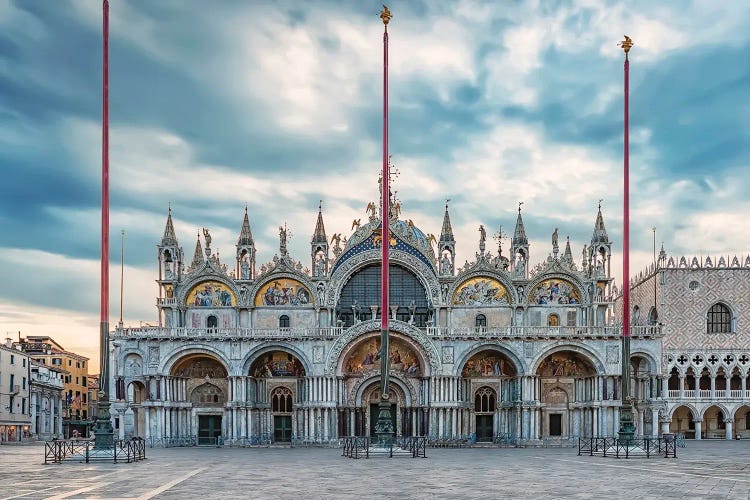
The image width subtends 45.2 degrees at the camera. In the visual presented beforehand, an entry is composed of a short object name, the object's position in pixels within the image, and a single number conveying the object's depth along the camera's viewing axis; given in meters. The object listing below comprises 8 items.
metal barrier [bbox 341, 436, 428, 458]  43.56
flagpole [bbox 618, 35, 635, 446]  44.97
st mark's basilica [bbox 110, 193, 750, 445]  62.97
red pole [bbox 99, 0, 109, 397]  42.56
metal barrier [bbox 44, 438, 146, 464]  40.31
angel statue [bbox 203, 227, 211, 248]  67.19
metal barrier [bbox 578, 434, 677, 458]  42.78
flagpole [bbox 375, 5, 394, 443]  44.81
